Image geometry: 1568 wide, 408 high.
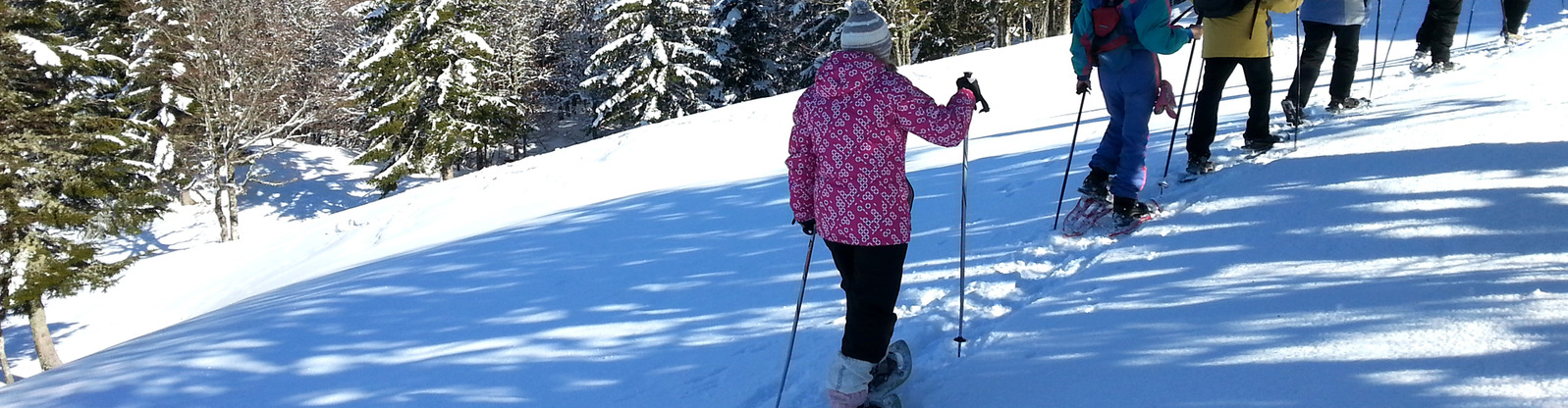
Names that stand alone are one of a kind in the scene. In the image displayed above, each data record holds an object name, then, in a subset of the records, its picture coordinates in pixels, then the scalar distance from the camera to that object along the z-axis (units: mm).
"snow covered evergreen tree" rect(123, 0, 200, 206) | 23109
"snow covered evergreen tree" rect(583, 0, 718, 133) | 26938
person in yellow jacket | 4879
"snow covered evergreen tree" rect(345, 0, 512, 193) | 24297
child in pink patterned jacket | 2760
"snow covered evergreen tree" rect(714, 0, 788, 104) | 29625
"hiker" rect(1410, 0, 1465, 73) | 7637
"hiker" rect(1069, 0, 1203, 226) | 4000
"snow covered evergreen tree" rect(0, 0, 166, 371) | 14977
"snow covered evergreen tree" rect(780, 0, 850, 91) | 27172
